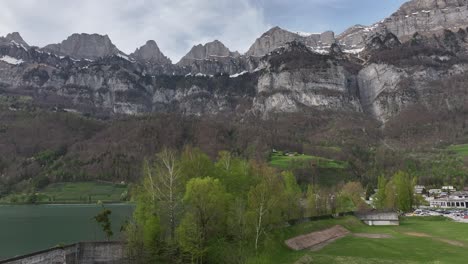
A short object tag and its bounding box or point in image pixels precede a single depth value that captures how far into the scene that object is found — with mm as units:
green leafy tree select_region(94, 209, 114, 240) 52156
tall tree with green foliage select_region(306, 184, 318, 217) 93312
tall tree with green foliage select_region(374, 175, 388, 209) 116875
